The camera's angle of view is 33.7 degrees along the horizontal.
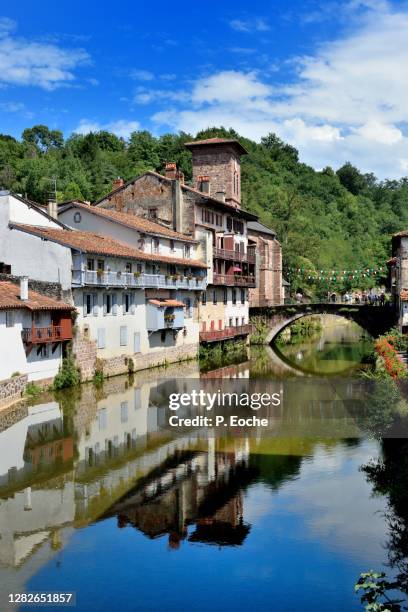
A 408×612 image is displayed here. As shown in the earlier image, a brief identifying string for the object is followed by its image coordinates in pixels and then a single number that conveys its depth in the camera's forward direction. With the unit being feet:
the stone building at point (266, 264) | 245.45
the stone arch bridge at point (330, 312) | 197.06
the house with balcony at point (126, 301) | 125.90
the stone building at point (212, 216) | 178.50
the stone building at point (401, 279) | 165.17
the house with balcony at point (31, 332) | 105.50
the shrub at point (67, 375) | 118.52
